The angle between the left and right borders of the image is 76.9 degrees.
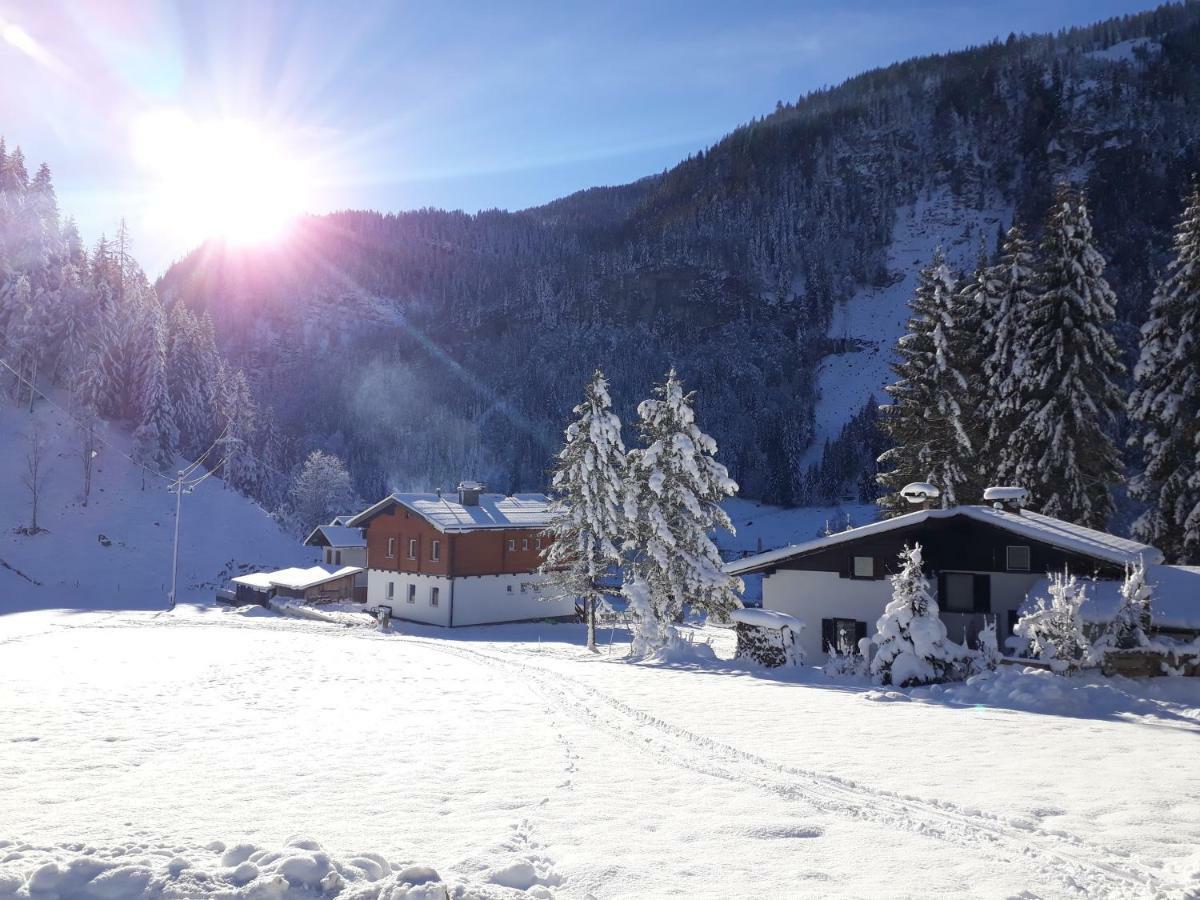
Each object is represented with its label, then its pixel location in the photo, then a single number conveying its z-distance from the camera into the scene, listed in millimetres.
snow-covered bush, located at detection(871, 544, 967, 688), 19703
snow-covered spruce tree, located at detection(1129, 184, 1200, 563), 27375
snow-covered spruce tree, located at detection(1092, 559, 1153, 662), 18219
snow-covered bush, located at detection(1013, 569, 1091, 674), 18188
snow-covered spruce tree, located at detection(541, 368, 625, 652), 34094
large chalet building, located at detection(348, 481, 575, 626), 46219
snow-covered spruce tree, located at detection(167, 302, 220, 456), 84812
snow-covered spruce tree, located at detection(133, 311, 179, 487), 75625
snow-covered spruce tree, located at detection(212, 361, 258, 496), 84562
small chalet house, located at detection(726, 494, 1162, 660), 23461
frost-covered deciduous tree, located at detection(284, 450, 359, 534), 88812
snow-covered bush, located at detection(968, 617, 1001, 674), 19531
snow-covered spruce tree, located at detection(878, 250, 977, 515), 32031
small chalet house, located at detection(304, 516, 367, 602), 61000
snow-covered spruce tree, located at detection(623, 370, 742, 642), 30984
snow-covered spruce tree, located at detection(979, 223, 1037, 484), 31438
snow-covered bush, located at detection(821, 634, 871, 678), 21500
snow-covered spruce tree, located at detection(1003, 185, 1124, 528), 29594
